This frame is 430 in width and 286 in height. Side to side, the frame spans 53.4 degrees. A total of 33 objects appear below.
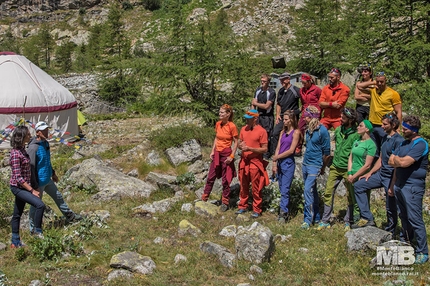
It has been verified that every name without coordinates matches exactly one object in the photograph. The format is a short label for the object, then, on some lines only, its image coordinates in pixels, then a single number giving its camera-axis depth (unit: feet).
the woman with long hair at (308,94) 26.86
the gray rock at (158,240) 20.77
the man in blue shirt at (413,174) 16.40
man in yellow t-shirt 22.00
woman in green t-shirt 19.56
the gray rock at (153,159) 36.70
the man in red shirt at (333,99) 25.25
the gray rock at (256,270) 17.13
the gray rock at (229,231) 21.26
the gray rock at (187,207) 25.26
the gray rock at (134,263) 17.29
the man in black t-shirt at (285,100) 27.71
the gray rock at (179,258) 18.25
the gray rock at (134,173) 35.11
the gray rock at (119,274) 16.78
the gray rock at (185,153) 36.58
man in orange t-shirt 23.29
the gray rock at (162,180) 30.07
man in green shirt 20.44
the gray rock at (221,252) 17.84
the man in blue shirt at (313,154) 21.03
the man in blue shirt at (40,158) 20.58
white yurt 53.72
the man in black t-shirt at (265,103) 28.53
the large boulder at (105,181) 29.30
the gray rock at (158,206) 25.82
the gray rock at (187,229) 21.72
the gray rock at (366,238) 18.02
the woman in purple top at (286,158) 21.99
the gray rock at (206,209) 24.50
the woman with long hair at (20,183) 19.56
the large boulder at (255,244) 17.89
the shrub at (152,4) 216.33
